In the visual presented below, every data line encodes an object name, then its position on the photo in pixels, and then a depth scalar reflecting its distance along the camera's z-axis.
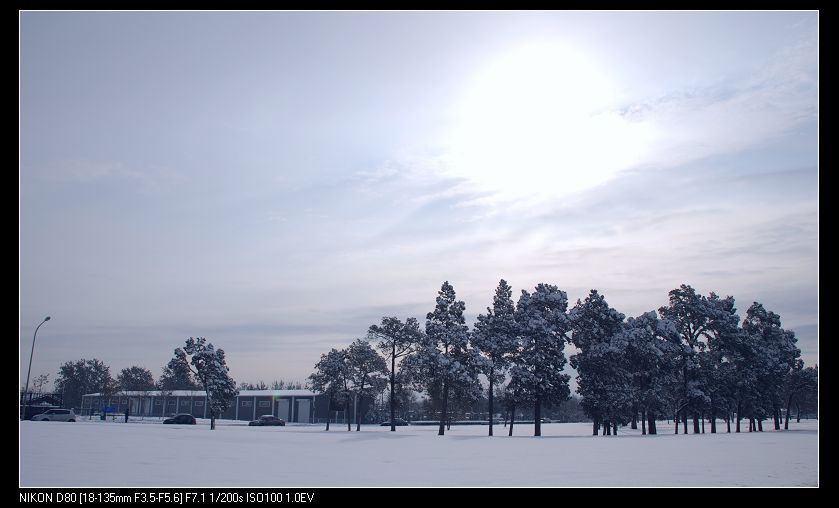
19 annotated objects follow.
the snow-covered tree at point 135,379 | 167.12
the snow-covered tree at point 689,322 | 66.88
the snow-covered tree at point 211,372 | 73.00
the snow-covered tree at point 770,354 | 73.81
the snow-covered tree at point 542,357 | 63.84
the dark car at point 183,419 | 84.19
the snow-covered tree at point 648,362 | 63.22
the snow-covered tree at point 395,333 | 72.12
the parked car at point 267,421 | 91.63
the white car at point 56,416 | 74.31
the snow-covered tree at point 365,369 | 76.81
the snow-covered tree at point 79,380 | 151.25
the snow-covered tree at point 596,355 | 63.91
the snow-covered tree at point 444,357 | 64.81
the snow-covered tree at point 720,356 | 69.81
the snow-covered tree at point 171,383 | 153.75
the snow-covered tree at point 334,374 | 79.31
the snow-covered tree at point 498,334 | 66.38
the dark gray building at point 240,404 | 122.62
